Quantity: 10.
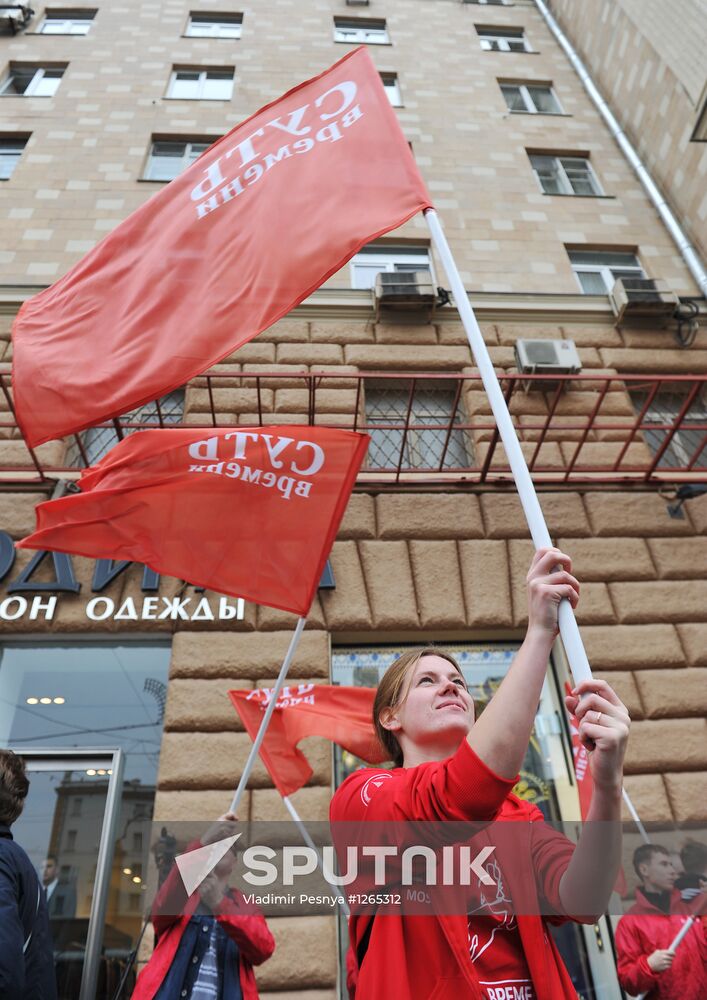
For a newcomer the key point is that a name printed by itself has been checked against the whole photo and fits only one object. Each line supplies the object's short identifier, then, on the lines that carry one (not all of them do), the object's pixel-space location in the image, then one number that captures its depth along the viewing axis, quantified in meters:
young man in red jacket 3.73
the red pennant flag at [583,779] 5.12
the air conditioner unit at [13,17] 14.79
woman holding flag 1.51
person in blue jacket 2.38
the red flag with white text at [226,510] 4.04
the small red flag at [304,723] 5.30
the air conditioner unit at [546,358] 9.05
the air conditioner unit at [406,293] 9.83
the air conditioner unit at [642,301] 10.04
